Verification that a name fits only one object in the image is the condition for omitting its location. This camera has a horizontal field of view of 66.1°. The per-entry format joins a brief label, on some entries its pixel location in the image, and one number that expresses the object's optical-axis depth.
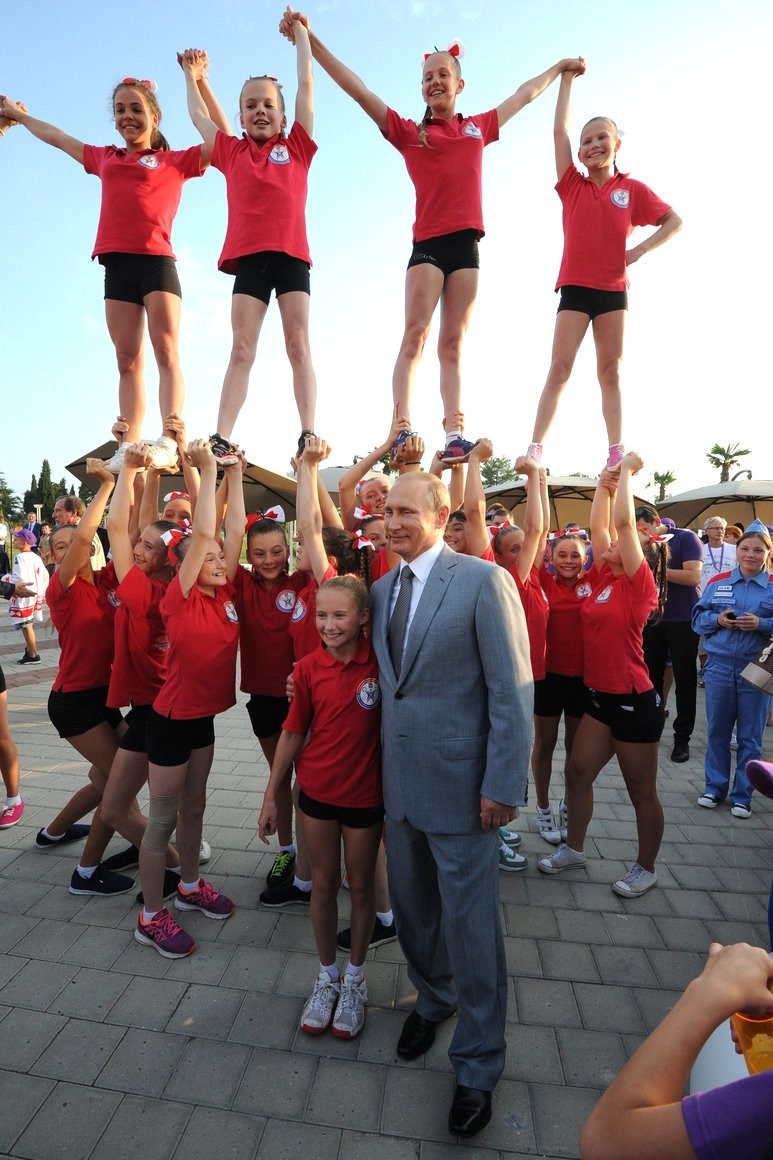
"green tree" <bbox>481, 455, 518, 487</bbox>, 68.88
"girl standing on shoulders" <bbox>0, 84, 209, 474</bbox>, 3.67
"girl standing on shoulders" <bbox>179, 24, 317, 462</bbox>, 3.50
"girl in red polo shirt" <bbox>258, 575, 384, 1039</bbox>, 2.53
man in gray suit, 2.16
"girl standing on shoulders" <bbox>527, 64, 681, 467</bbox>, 3.81
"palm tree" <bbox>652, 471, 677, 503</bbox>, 68.71
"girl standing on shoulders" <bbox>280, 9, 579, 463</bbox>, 3.65
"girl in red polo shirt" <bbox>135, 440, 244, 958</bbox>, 3.04
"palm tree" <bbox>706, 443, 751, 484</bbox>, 60.66
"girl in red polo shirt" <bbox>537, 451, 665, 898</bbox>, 3.46
